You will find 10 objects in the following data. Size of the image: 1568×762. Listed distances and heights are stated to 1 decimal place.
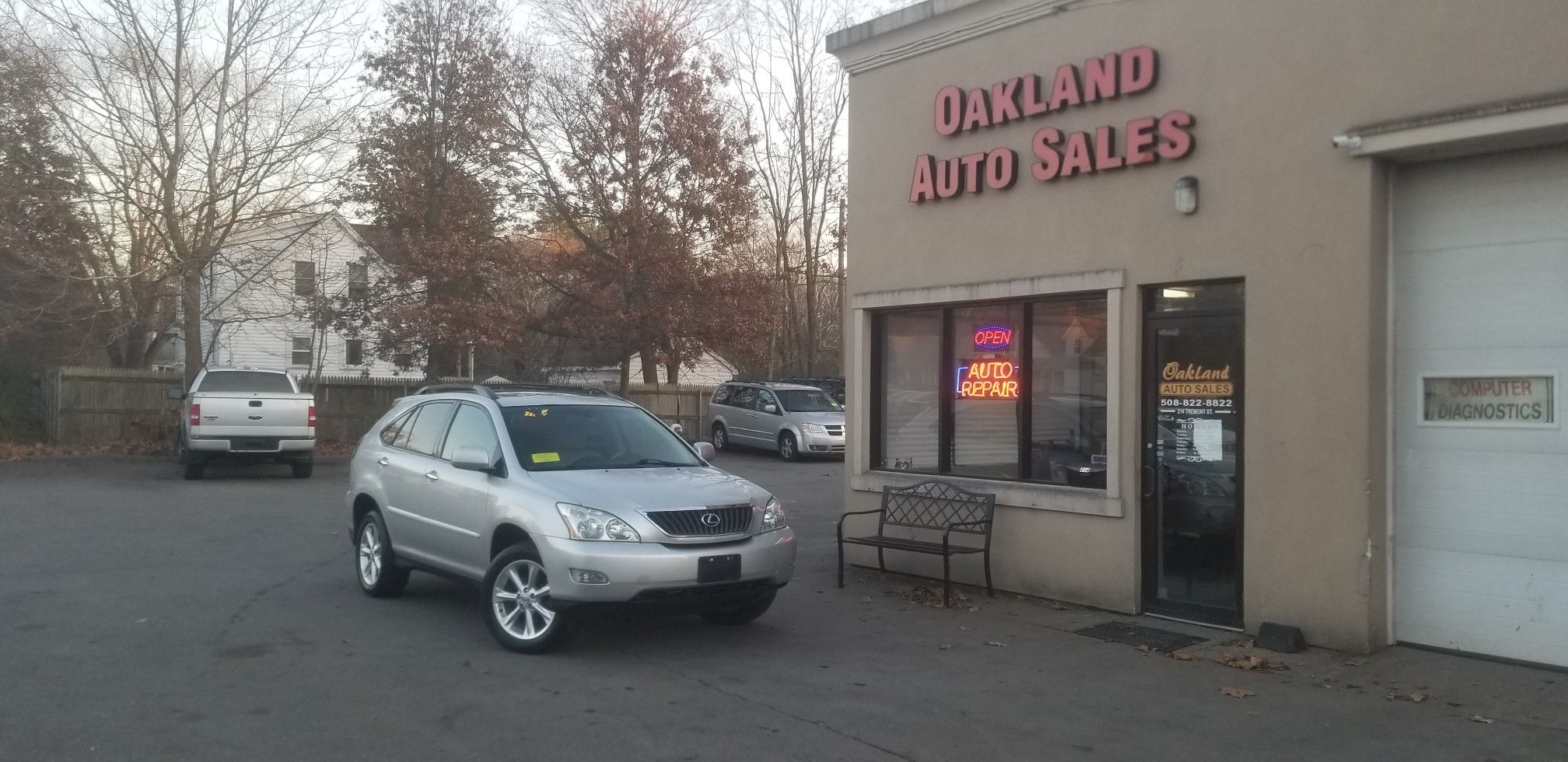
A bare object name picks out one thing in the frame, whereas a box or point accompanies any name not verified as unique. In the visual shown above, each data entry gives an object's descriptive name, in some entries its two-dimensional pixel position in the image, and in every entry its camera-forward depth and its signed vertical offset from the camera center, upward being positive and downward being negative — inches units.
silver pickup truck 737.0 -21.4
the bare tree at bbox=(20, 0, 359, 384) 871.7 +179.5
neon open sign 404.2 +18.4
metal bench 385.4 -43.1
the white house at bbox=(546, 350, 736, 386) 1416.1 +22.6
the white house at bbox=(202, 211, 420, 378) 946.7 +94.8
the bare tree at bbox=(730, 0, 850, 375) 1381.6 +231.6
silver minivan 997.2 -25.5
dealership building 288.5 +25.4
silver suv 289.1 -33.5
